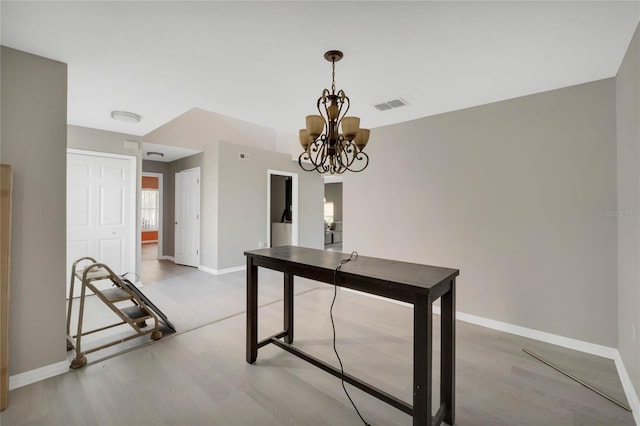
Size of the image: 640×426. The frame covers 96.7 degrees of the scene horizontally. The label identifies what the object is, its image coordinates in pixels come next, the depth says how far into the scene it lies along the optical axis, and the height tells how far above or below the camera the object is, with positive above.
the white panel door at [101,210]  3.89 +0.07
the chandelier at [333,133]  1.98 +0.59
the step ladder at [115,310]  2.23 -0.89
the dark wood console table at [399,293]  1.38 -0.43
